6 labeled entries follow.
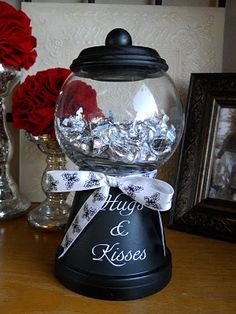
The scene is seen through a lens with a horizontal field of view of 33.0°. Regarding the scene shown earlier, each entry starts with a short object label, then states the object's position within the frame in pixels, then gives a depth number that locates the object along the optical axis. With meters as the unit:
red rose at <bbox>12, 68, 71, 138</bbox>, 0.60
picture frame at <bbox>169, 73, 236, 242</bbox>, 0.63
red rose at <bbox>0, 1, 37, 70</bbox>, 0.60
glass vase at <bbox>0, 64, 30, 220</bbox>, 0.68
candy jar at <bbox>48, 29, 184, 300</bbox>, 0.45
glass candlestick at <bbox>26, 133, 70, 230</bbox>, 0.65
